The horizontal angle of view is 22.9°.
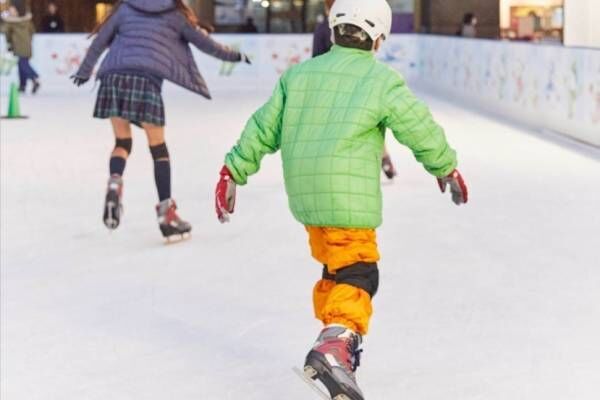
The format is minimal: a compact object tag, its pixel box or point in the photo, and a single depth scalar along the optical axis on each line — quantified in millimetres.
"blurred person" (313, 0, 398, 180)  8523
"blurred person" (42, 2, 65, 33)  24422
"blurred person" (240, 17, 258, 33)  27506
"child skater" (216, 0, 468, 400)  3773
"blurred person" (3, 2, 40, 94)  20188
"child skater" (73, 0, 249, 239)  6957
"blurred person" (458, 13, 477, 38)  25355
